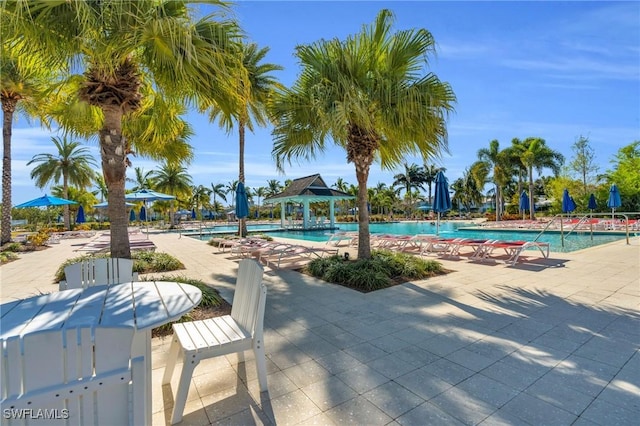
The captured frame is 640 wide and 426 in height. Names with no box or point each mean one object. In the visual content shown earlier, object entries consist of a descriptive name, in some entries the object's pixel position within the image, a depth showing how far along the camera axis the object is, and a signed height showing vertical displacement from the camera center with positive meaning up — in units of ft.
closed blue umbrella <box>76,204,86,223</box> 89.07 -0.22
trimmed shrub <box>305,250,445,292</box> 20.70 -4.46
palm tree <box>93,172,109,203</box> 121.29 +11.95
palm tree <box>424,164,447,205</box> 164.04 +17.89
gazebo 86.48 +4.82
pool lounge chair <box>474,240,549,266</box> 27.68 -4.16
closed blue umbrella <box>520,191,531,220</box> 87.25 +1.65
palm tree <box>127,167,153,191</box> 123.35 +14.80
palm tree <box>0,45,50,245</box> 38.19 +16.24
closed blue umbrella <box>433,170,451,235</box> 39.99 +1.87
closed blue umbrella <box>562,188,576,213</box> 62.78 +0.58
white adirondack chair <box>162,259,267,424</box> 7.69 -3.49
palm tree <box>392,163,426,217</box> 166.30 +15.69
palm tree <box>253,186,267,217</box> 216.33 +14.27
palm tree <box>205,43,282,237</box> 38.32 +17.01
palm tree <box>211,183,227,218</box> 199.24 +13.90
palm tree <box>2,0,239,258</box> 12.03 +7.33
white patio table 6.20 -2.17
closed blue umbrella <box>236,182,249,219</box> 41.52 +1.18
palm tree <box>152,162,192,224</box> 110.11 +11.93
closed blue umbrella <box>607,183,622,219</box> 57.46 +1.47
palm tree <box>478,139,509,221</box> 99.91 +15.23
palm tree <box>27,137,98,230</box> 86.22 +14.38
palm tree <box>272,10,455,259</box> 20.81 +8.20
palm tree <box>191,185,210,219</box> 172.55 +9.36
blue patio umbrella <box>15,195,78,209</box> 64.23 +3.20
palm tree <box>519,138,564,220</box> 91.50 +14.44
